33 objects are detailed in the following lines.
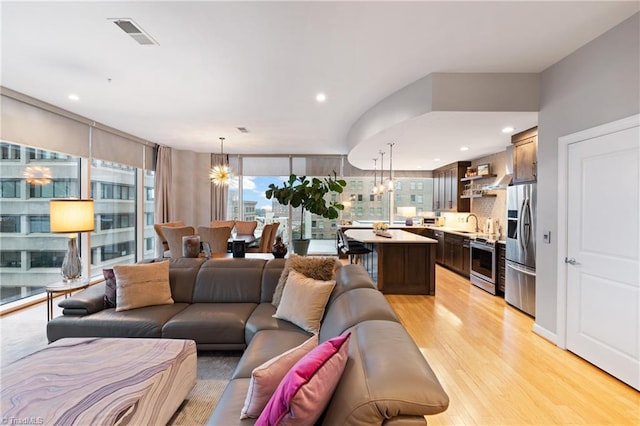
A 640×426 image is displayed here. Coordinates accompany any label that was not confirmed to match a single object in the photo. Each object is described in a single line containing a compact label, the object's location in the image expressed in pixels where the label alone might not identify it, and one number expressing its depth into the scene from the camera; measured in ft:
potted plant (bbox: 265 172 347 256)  16.06
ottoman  4.73
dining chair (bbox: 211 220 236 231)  21.76
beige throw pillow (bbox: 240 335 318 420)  4.15
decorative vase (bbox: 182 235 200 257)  11.50
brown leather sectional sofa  3.37
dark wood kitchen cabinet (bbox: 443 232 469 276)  19.48
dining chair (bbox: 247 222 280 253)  18.90
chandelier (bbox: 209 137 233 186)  20.45
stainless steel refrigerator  12.24
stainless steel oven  15.56
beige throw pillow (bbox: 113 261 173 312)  9.10
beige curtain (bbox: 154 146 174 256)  22.76
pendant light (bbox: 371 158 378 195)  19.78
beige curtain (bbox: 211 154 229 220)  26.04
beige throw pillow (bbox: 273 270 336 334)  7.75
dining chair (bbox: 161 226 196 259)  14.82
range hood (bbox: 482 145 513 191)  14.89
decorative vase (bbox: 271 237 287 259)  11.84
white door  7.71
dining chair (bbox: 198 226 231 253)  15.20
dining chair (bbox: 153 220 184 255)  17.87
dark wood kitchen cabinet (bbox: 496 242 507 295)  14.98
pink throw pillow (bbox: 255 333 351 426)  3.40
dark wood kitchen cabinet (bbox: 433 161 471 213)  22.30
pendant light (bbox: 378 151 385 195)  18.39
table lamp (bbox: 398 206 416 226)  27.09
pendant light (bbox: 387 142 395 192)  16.92
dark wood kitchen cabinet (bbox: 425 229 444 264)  22.31
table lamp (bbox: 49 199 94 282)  9.95
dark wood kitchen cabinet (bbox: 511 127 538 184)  12.50
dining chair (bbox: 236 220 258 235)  22.13
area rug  6.42
